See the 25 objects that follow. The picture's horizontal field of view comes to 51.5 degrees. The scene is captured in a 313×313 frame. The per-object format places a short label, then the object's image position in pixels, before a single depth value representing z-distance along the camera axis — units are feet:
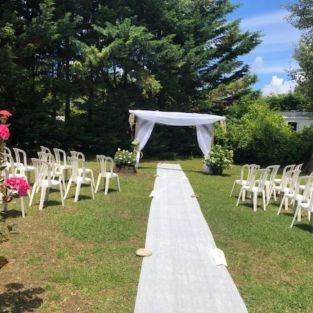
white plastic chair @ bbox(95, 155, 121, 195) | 24.22
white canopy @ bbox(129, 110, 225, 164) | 39.80
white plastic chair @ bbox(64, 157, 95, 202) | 21.25
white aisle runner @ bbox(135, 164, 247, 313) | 9.68
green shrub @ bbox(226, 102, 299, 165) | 49.17
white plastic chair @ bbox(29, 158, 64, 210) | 18.90
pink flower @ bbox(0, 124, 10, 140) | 8.14
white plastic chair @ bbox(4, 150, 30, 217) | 17.11
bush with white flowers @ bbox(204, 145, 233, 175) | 38.30
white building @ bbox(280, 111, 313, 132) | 73.04
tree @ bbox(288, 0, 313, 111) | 40.79
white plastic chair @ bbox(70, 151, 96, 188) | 21.76
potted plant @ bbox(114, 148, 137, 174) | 34.38
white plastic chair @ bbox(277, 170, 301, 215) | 20.42
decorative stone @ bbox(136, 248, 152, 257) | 13.04
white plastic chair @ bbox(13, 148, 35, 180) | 23.05
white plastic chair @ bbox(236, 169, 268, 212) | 22.08
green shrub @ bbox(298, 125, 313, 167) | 49.57
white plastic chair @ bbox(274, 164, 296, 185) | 23.72
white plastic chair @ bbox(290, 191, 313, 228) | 17.66
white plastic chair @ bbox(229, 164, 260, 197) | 22.50
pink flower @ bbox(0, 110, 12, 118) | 8.52
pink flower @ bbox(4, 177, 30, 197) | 9.87
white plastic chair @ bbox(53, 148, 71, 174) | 24.60
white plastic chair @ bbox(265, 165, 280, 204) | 24.10
